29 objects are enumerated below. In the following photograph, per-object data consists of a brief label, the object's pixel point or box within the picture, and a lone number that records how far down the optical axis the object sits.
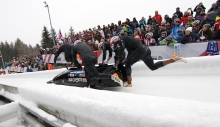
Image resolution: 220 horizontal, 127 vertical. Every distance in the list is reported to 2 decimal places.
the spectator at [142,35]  6.65
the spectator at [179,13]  7.06
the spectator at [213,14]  5.31
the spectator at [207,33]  4.64
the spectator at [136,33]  6.53
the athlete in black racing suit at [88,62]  2.86
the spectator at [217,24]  4.74
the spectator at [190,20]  5.98
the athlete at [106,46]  3.63
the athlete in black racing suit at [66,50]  4.46
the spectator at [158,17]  8.05
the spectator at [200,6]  6.34
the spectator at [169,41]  4.98
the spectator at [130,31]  8.09
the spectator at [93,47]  7.73
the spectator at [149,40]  6.04
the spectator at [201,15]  5.91
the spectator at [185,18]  6.39
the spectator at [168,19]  7.10
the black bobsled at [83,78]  2.91
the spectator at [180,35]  4.87
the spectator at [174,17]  6.74
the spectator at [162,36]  5.98
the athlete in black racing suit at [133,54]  3.04
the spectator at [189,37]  4.83
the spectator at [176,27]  5.64
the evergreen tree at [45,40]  34.89
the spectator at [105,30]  9.74
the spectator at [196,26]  5.38
